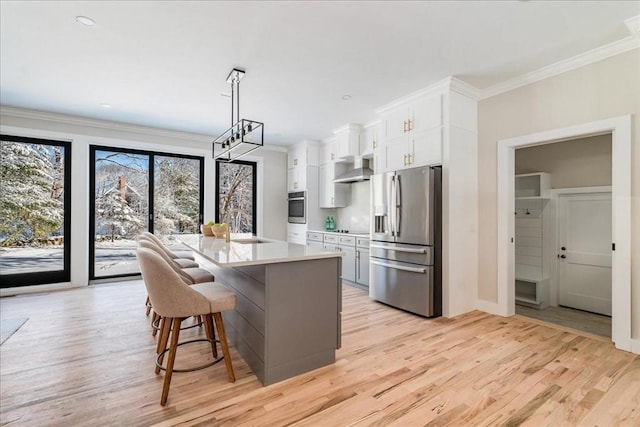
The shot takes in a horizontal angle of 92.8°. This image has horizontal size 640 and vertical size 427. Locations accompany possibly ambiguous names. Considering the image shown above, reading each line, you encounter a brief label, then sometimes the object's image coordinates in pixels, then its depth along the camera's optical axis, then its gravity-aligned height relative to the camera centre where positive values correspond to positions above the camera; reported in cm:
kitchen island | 210 -69
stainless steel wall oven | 603 +15
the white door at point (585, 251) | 375 -49
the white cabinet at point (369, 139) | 492 +126
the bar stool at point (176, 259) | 279 -51
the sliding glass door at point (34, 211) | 438 +5
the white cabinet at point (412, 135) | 354 +99
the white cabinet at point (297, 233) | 610 -39
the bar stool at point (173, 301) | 190 -57
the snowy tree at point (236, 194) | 597 +39
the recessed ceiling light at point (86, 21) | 232 +150
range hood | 501 +69
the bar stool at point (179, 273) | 262 -56
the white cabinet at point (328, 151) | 573 +122
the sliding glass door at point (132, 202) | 500 +22
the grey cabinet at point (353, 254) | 472 -63
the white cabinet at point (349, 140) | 516 +127
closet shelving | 416 -35
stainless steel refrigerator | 343 -30
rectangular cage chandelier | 295 +85
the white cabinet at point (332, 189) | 577 +48
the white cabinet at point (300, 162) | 605 +106
